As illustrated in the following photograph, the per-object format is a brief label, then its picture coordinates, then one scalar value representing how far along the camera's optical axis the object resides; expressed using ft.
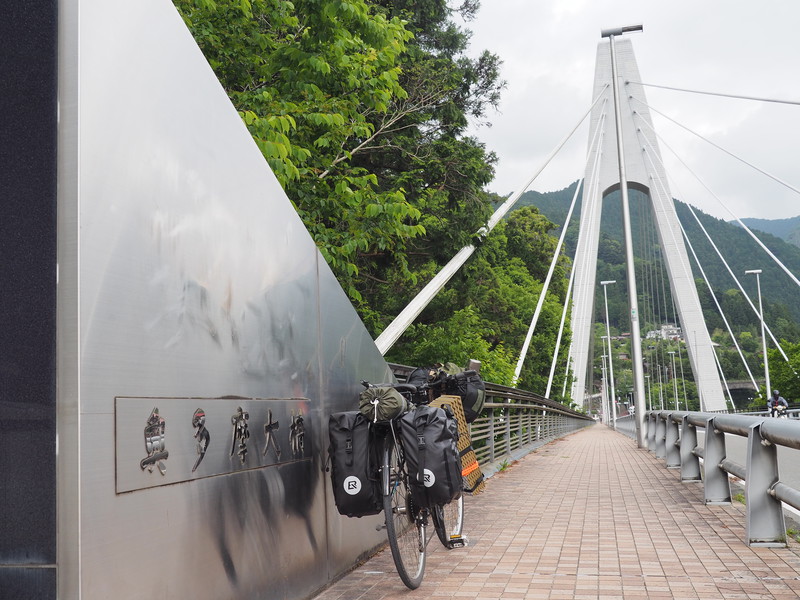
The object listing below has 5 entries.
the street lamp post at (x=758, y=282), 140.26
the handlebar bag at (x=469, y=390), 17.60
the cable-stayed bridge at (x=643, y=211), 102.47
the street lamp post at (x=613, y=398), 177.76
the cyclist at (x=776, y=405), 94.75
